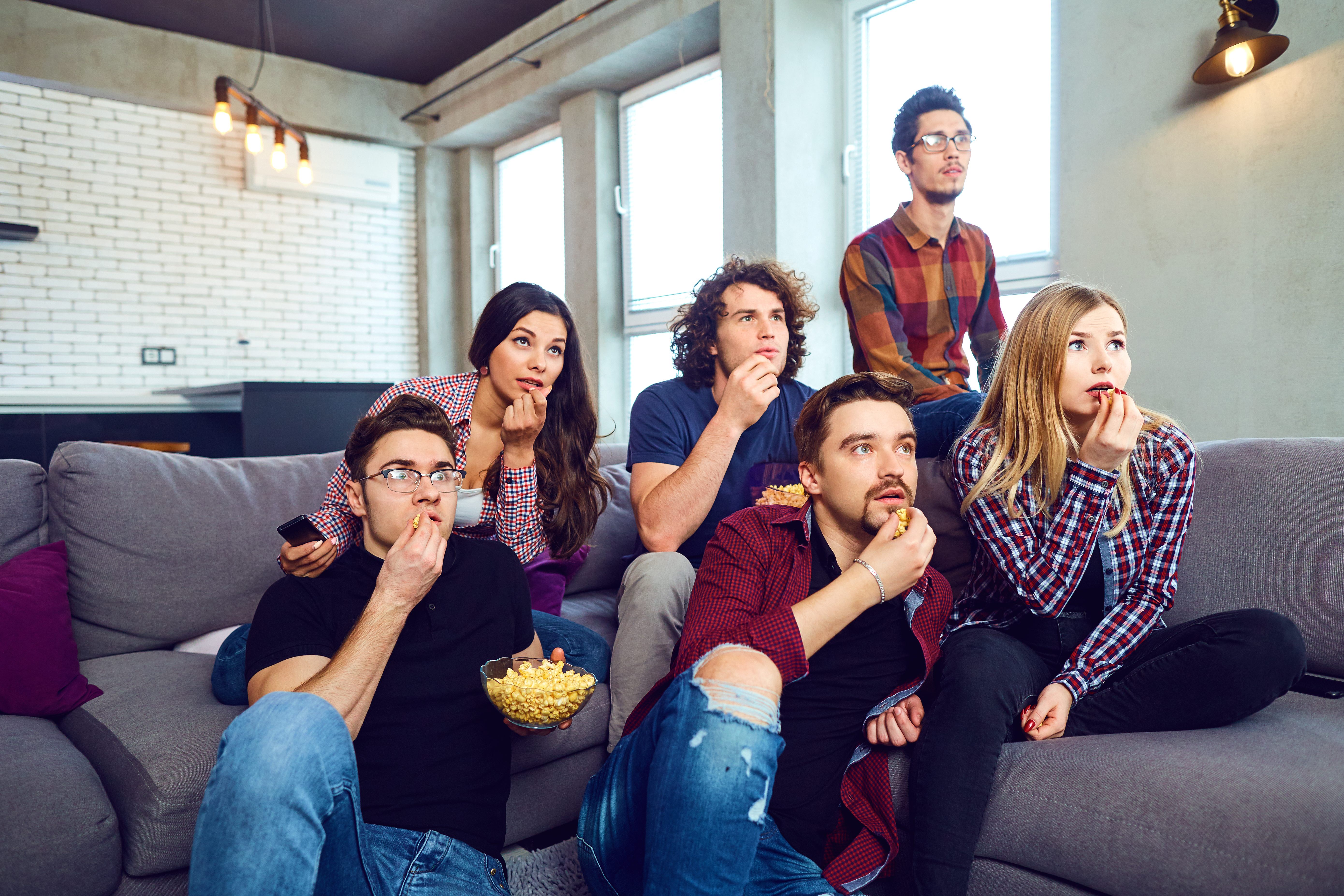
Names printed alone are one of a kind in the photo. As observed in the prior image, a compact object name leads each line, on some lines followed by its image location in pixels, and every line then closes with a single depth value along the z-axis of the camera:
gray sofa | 1.17
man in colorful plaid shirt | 2.48
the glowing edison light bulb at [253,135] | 4.27
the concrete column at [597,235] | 5.23
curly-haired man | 1.76
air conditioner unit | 5.91
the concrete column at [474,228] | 6.50
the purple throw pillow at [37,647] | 1.61
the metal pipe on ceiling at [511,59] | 4.73
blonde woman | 1.33
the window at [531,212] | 6.03
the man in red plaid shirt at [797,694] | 1.08
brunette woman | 2.02
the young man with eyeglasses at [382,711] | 1.00
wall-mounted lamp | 2.35
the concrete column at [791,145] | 3.84
